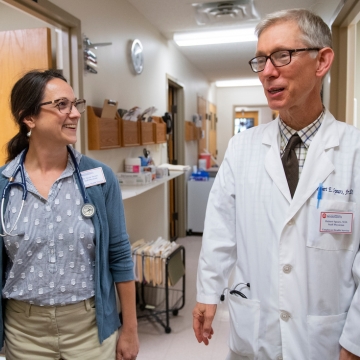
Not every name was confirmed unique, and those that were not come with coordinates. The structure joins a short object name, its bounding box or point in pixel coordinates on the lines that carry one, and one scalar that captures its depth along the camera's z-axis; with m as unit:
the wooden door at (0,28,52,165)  1.95
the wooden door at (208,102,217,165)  7.71
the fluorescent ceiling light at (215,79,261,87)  7.68
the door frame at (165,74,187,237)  4.84
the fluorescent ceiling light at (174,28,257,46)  3.74
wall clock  2.95
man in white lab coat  1.02
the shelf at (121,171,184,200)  2.31
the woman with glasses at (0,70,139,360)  1.12
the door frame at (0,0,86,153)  1.83
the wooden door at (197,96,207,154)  6.11
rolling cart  2.61
